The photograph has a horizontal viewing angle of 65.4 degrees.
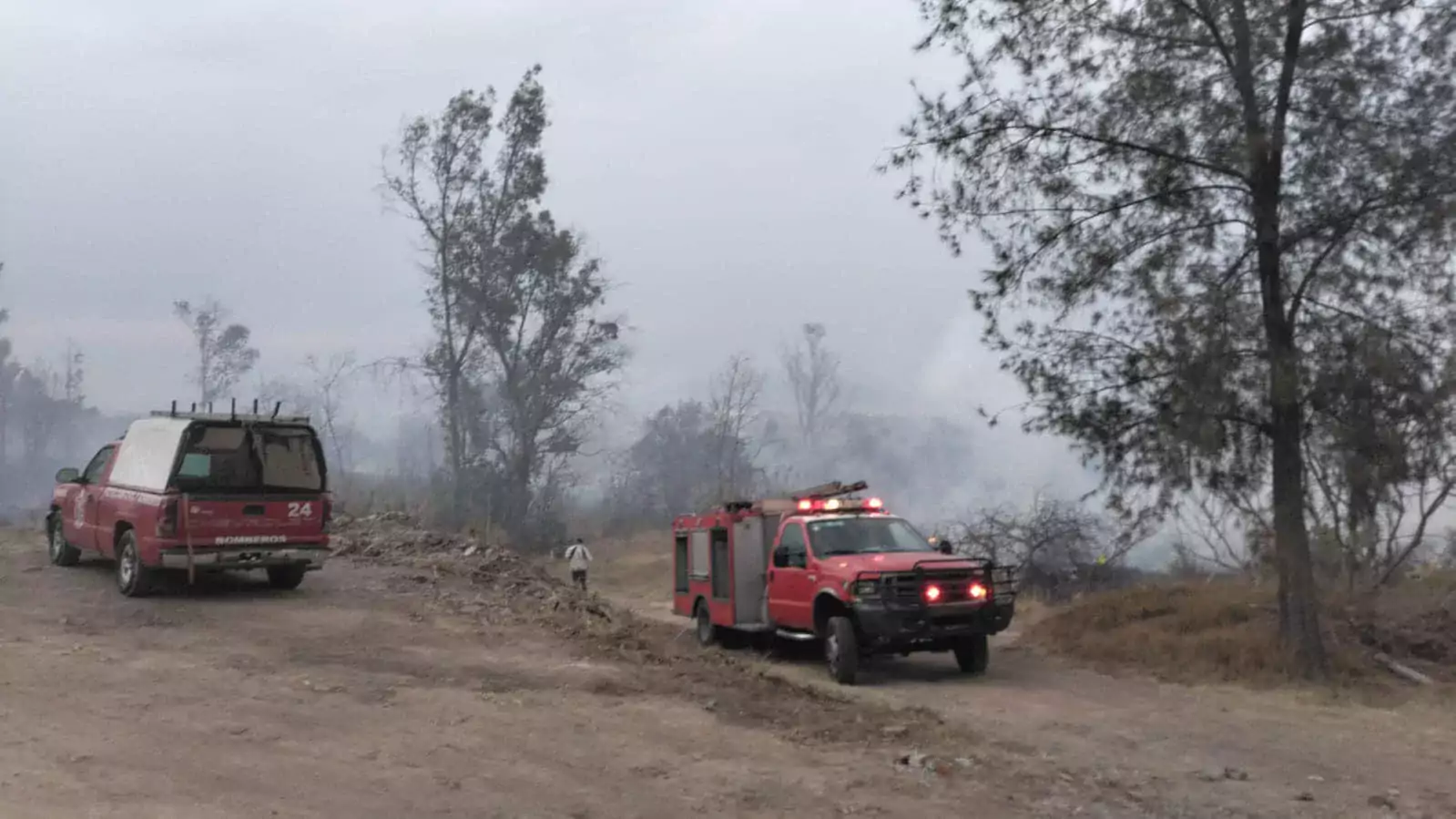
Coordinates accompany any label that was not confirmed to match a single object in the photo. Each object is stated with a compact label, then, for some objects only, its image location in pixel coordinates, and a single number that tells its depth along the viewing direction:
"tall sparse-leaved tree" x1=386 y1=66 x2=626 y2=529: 39.53
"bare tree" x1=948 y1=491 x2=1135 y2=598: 20.98
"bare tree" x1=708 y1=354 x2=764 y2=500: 49.16
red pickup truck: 12.37
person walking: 22.88
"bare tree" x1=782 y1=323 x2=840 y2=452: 71.12
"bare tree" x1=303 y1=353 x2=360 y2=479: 46.53
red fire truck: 11.59
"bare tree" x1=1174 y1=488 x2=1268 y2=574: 13.16
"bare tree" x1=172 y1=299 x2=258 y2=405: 57.19
